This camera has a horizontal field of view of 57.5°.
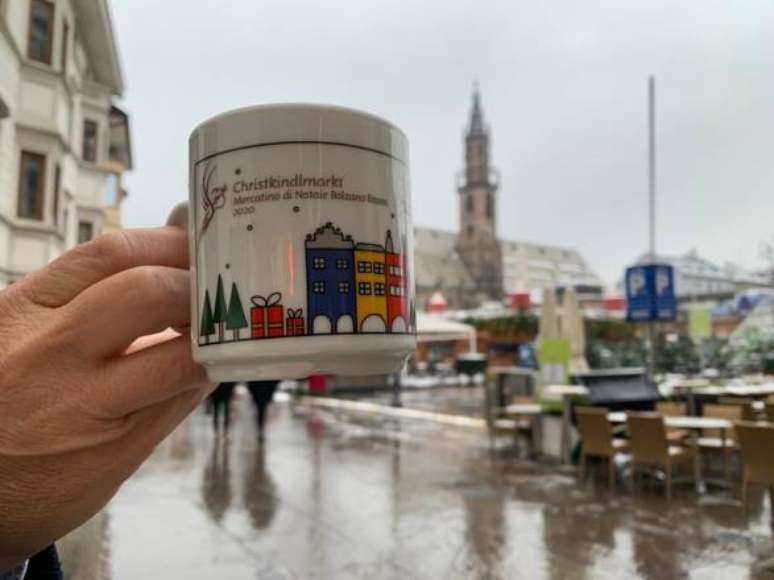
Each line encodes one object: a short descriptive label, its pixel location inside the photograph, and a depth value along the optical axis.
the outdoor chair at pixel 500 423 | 10.11
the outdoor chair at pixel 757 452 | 5.99
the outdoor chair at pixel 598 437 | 7.65
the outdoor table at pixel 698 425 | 7.11
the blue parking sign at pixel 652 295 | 12.37
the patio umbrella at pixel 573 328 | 12.54
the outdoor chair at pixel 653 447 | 7.10
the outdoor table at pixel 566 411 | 8.95
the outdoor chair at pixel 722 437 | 7.68
